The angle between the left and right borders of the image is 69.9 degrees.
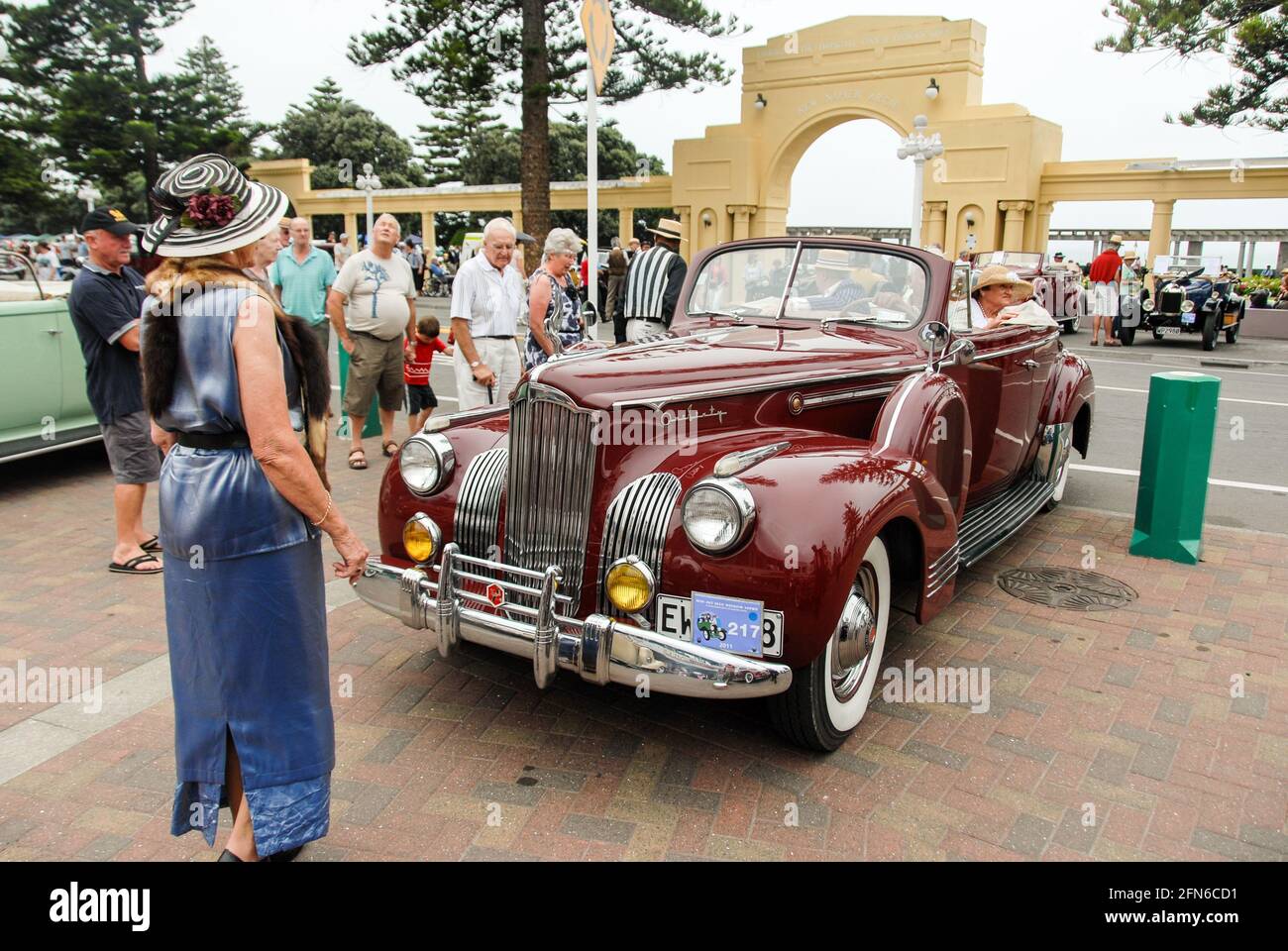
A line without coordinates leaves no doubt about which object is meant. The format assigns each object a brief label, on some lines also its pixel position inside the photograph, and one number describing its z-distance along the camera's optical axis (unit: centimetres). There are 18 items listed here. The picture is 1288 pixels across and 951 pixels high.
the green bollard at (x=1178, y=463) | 525
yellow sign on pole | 816
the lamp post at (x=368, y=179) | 2536
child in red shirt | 762
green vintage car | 614
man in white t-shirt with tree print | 694
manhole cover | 471
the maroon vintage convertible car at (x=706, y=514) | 289
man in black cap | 489
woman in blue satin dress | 227
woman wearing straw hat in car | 592
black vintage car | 1666
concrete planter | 1938
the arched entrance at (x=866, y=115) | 2447
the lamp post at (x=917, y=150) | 1572
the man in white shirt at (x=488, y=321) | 616
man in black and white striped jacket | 693
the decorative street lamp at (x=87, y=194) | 3060
